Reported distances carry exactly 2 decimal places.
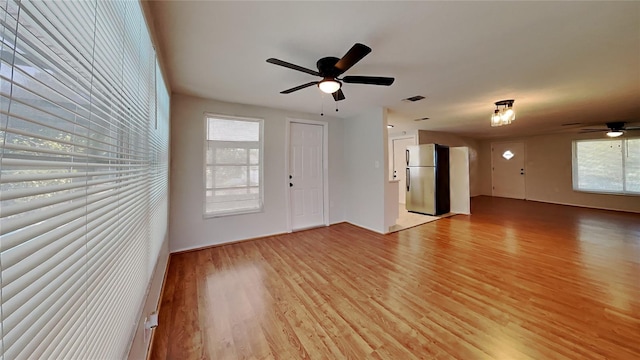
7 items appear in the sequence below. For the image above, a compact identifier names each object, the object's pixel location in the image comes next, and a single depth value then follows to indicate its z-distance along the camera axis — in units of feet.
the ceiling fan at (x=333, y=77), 6.65
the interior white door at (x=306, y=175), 13.92
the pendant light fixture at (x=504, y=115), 11.11
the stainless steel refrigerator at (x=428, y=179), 17.13
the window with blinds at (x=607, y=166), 18.07
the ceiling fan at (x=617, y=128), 17.15
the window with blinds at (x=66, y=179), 1.32
